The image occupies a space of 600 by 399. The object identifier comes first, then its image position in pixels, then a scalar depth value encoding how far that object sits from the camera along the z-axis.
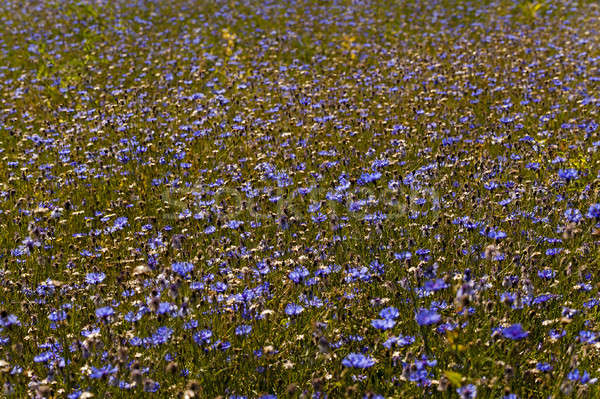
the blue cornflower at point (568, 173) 4.39
